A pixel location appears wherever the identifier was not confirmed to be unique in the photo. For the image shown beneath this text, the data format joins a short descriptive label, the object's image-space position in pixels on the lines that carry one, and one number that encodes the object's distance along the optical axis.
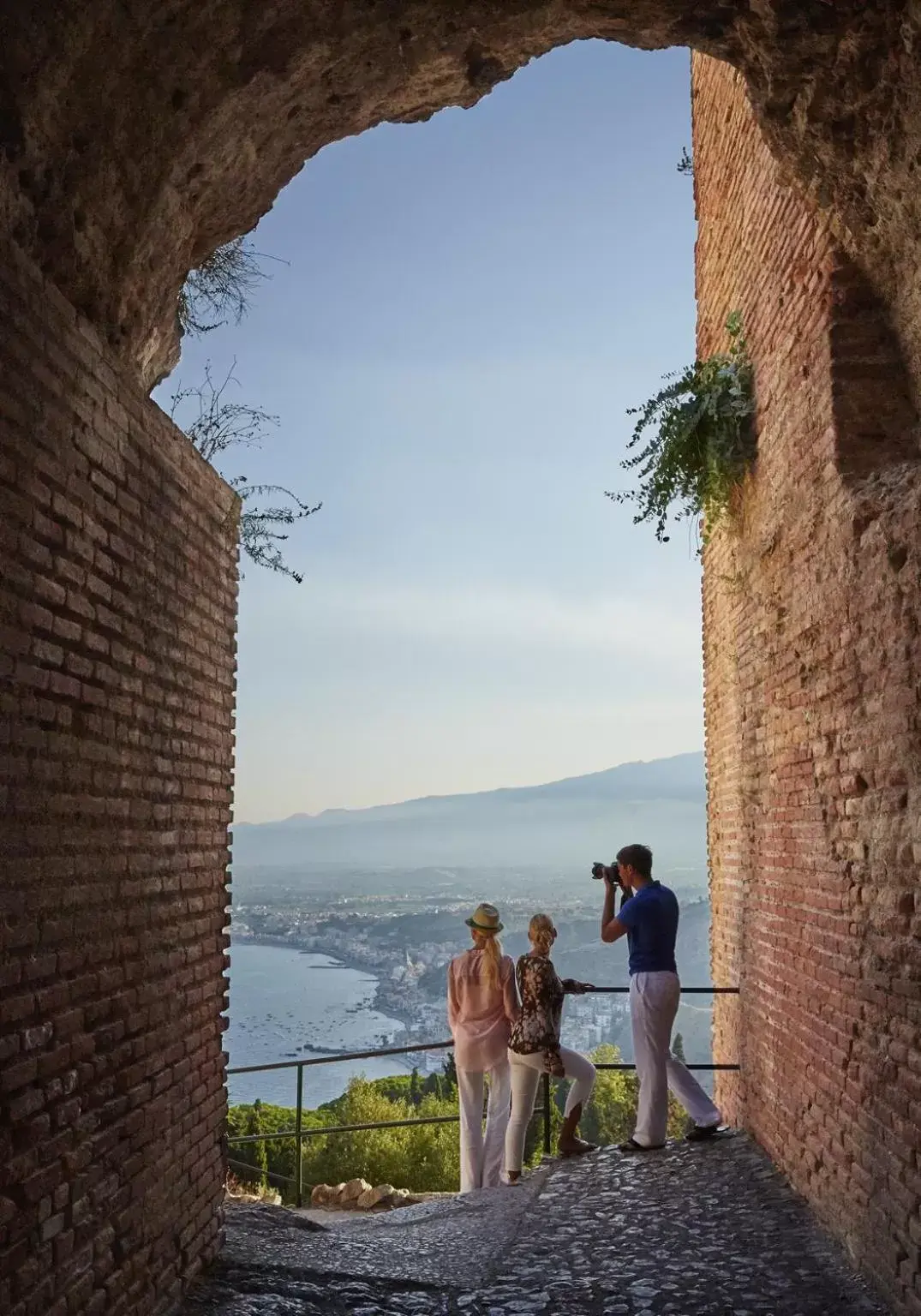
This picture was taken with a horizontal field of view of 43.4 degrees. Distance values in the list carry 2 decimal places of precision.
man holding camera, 7.31
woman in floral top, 7.08
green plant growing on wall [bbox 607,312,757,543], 7.29
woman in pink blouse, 7.30
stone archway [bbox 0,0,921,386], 3.77
